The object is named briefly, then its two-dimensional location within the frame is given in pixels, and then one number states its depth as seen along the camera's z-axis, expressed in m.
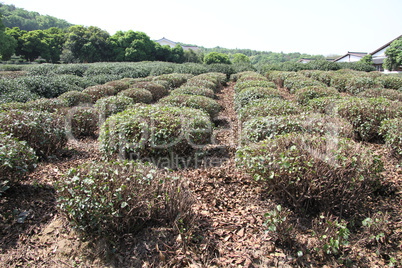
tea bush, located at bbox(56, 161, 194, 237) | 2.65
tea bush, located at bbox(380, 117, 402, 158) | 4.38
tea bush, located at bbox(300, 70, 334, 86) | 15.03
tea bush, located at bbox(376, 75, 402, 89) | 12.45
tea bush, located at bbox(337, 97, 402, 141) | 5.58
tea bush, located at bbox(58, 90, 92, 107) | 8.41
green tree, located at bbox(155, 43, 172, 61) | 50.69
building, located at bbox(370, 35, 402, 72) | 45.03
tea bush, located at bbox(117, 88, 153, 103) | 8.96
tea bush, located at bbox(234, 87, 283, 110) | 8.23
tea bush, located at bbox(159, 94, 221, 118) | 6.97
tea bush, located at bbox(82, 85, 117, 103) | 9.80
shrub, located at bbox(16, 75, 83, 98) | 10.88
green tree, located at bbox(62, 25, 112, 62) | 42.12
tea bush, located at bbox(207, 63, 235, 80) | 24.53
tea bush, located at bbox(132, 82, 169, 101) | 10.98
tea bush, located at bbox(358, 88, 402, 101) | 8.75
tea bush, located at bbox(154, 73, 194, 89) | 14.15
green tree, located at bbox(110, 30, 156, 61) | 46.47
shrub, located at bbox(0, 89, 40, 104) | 8.46
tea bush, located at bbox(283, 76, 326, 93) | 11.37
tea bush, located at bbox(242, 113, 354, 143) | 4.43
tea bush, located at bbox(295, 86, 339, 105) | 8.68
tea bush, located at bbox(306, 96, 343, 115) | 6.62
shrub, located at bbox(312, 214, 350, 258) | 2.53
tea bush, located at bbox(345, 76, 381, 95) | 11.63
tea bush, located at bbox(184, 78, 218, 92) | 11.50
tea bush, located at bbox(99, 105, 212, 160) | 4.31
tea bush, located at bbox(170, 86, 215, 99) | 9.54
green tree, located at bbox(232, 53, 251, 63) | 74.54
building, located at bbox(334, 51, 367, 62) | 60.22
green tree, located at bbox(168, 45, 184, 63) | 50.50
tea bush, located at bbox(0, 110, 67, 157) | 4.48
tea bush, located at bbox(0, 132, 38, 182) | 3.17
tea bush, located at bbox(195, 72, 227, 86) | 14.42
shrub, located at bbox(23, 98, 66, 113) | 6.53
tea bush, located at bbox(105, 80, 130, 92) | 11.11
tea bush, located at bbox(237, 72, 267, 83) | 14.17
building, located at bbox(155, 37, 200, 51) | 86.53
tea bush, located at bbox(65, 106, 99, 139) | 6.07
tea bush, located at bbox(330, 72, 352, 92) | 13.38
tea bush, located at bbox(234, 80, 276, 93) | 10.55
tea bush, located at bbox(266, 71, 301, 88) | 15.72
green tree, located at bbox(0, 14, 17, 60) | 33.45
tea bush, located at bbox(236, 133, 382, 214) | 3.00
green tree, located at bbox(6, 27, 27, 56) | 46.56
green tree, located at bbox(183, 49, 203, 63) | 53.19
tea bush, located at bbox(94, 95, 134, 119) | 6.86
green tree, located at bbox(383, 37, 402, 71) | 34.88
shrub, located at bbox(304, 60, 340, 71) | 24.42
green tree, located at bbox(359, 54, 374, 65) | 44.08
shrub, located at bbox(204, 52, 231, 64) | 55.52
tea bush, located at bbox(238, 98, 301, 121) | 5.60
